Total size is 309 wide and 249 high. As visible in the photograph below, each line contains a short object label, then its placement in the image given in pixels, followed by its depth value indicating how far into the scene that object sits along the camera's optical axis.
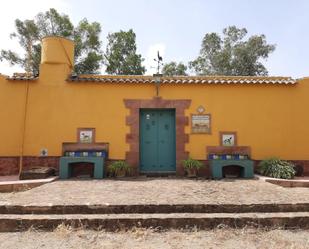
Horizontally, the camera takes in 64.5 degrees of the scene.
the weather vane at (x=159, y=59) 9.71
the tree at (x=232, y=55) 23.19
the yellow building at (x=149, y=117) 7.93
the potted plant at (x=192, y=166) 7.56
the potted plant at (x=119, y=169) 7.56
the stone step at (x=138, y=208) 4.39
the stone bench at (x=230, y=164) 7.39
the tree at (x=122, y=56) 22.34
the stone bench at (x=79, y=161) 7.35
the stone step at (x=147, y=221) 4.07
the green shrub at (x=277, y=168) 7.16
